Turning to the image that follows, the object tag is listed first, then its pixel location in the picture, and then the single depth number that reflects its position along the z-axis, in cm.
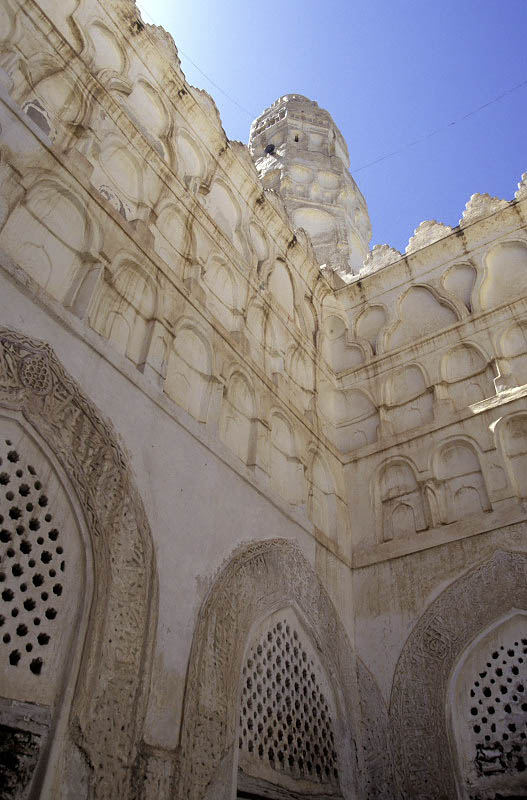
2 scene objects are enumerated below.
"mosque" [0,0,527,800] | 415
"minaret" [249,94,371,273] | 1565
